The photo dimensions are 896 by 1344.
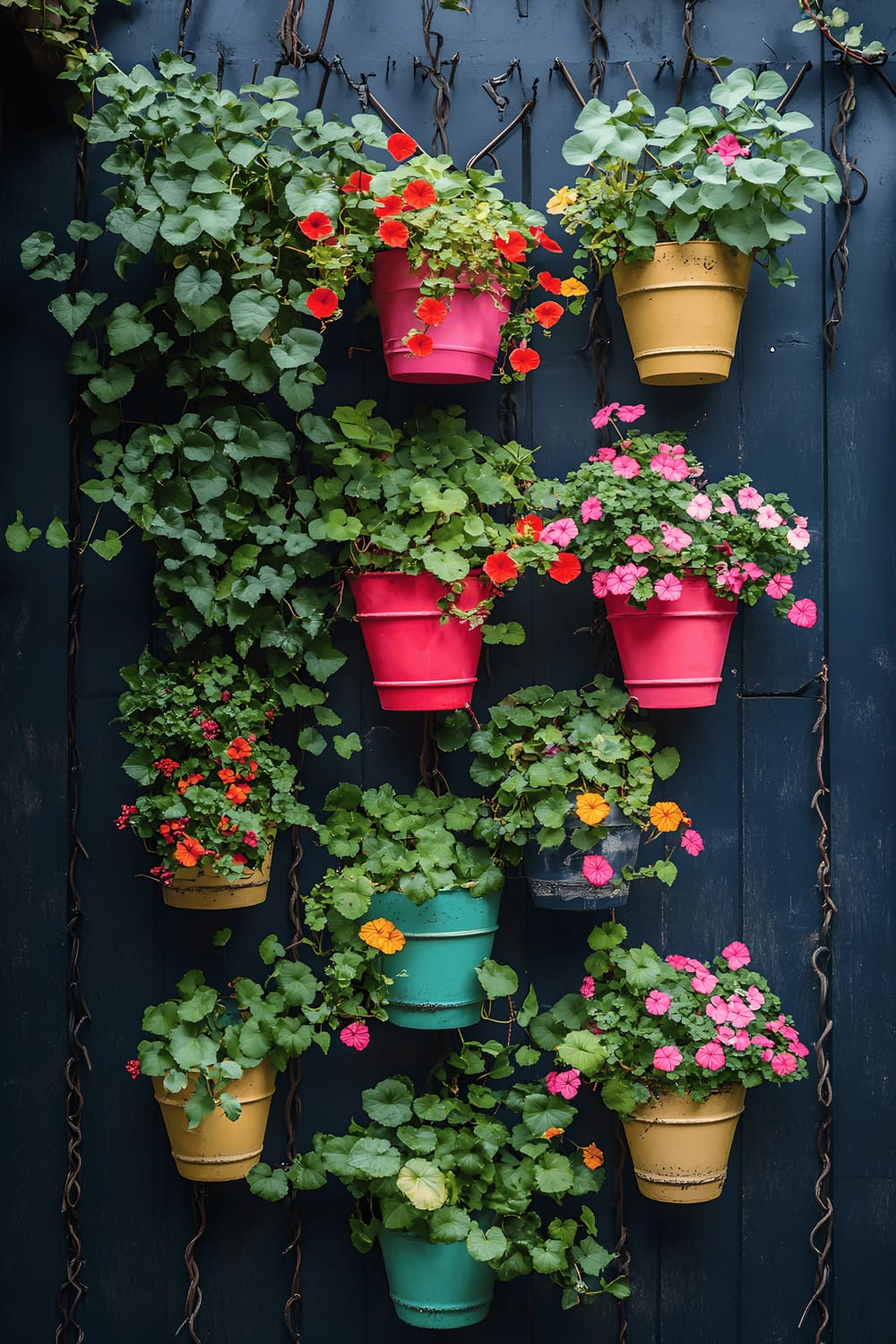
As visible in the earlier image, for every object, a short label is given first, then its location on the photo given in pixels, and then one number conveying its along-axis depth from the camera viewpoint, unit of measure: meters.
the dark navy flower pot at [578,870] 1.98
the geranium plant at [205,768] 1.93
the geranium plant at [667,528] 1.94
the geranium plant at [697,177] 1.94
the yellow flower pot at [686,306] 1.99
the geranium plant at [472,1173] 1.94
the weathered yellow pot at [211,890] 1.99
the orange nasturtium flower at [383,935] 1.91
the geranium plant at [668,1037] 1.96
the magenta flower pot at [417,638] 1.97
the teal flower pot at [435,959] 1.98
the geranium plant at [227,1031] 1.96
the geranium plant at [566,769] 1.96
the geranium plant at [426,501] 1.96
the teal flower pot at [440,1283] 1.99
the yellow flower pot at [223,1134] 2.01
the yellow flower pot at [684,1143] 1.99
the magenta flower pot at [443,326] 1.94
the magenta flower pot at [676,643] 1.98
